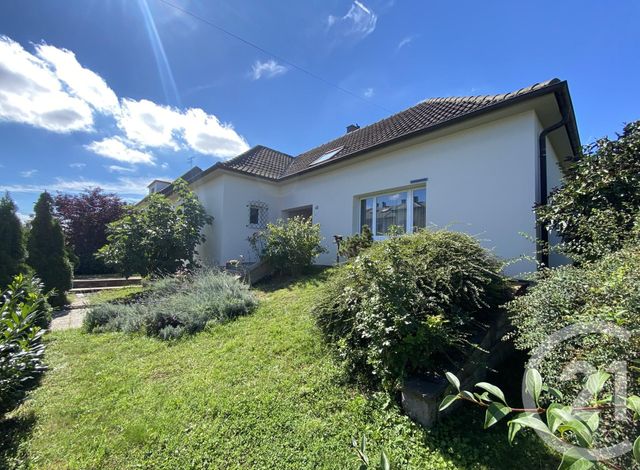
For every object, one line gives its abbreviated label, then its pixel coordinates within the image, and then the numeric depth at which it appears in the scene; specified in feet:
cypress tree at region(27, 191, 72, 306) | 27.22
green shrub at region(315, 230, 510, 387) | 9.16
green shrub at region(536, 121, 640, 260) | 10.55
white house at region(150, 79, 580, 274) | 18.95
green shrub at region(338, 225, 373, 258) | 23.06
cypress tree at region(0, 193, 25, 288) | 21.17
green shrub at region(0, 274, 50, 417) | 9.14
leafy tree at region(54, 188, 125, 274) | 52.44
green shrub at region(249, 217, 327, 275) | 28.32
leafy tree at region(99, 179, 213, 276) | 31.07
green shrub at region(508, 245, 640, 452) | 5.29
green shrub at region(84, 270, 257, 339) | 17.60
